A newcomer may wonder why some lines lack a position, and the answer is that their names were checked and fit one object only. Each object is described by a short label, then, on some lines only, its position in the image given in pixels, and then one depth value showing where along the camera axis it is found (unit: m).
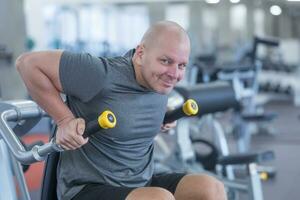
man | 2.09
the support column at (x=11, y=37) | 9.07
